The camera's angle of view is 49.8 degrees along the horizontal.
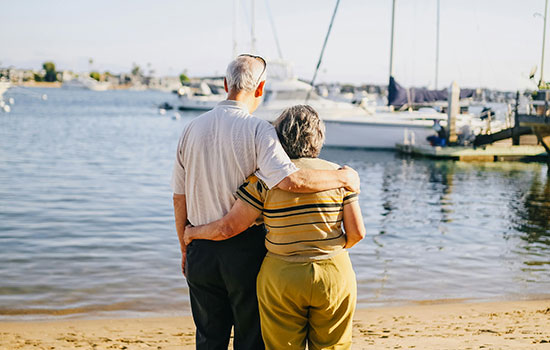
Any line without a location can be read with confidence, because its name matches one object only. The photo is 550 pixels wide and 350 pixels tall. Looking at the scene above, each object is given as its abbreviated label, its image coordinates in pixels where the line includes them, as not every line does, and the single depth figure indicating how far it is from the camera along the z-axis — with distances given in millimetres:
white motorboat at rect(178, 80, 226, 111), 67062
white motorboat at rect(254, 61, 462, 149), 28000
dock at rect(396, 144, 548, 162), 24156
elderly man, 3080
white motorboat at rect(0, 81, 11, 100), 64488
